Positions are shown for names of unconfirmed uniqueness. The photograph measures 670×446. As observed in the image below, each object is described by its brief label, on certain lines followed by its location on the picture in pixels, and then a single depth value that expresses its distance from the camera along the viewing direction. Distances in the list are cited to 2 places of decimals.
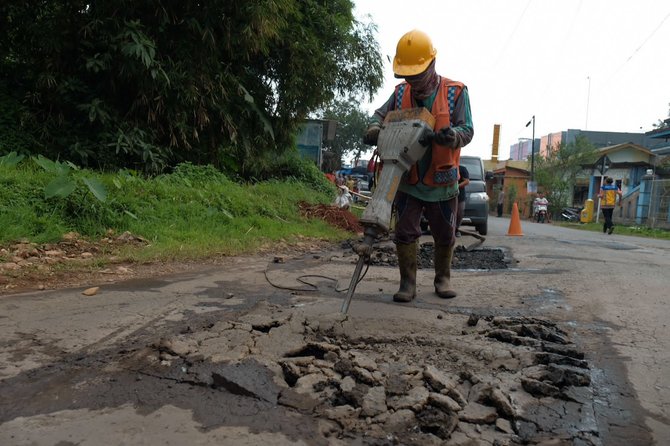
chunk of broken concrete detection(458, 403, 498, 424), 1.73
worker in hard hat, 3.26
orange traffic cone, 10.34
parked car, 10.42
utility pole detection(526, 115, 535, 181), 32.19
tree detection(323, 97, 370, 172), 44.62
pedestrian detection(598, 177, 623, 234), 13.70
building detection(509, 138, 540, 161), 64.81
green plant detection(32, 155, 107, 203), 5.21
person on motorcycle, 24.89
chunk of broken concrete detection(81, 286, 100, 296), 3.26
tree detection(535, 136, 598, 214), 28.91
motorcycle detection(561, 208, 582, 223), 27.59
